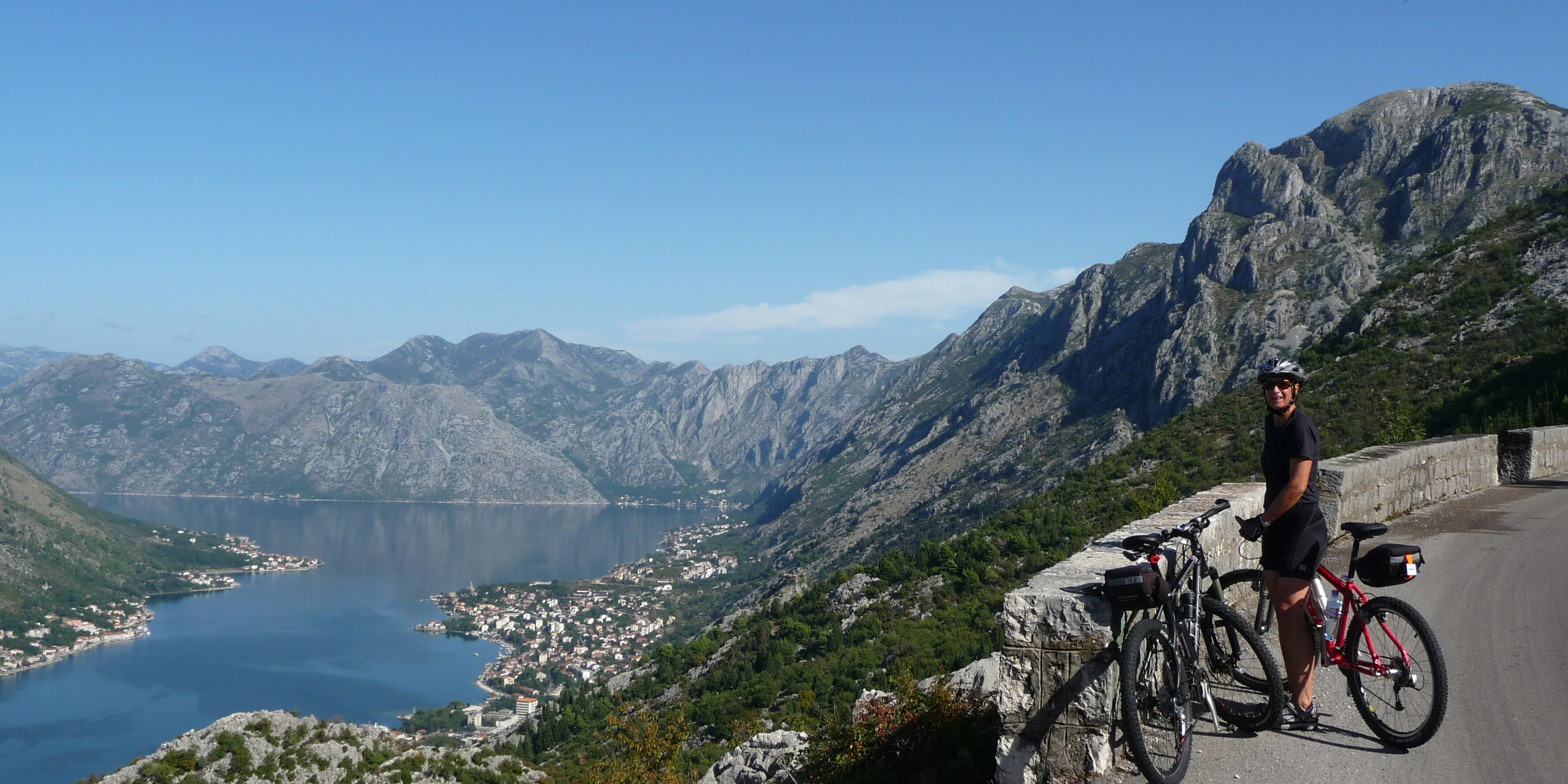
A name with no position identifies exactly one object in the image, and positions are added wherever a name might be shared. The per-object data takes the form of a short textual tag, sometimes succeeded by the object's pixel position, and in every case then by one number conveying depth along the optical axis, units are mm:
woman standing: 5223
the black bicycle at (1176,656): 4723
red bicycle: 5094
